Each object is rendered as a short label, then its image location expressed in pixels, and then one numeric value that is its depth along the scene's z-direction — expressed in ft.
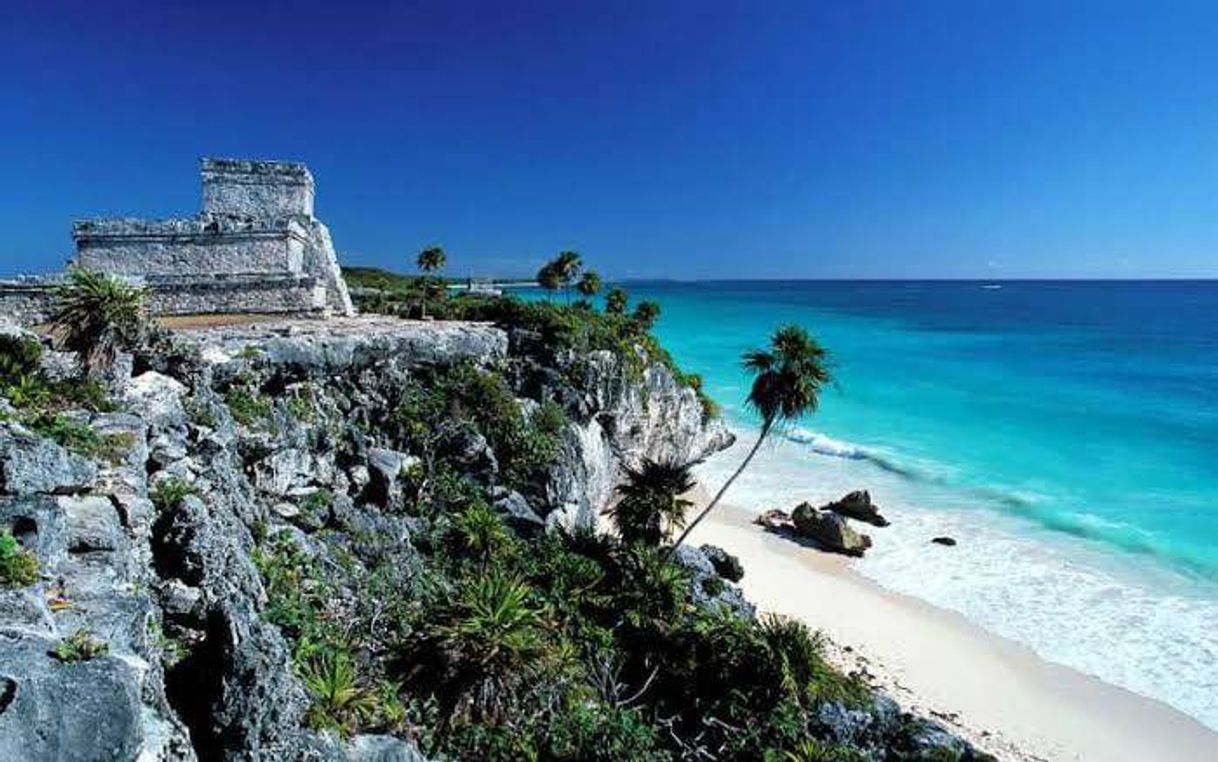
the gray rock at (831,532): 76.84
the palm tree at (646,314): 120.03
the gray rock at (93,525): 20.40
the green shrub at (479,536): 53.93
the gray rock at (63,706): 12.67
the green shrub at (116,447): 26.25
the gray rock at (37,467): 20.72
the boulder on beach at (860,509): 85.35
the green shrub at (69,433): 25.21
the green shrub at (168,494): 26.91
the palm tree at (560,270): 127.85
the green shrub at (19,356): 32.58
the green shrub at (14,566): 16.66
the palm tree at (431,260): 120.06
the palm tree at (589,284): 136.05
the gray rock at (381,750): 25.07
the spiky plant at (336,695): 25.75
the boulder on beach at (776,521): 83.20
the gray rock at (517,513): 60.08
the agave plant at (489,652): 33.55
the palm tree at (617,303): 130.76
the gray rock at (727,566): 68.18
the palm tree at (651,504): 60.90
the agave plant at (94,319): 34.55
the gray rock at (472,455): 62.95
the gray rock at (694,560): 60.80
